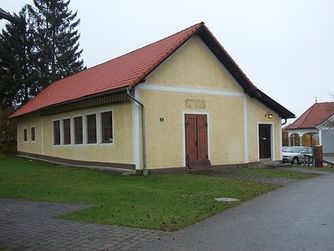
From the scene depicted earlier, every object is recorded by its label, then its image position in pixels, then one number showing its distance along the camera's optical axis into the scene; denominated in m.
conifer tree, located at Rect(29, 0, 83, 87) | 49.44
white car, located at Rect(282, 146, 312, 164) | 33.12
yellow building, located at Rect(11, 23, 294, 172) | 19.78
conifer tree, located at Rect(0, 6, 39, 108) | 45.38
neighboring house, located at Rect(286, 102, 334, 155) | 51.84
